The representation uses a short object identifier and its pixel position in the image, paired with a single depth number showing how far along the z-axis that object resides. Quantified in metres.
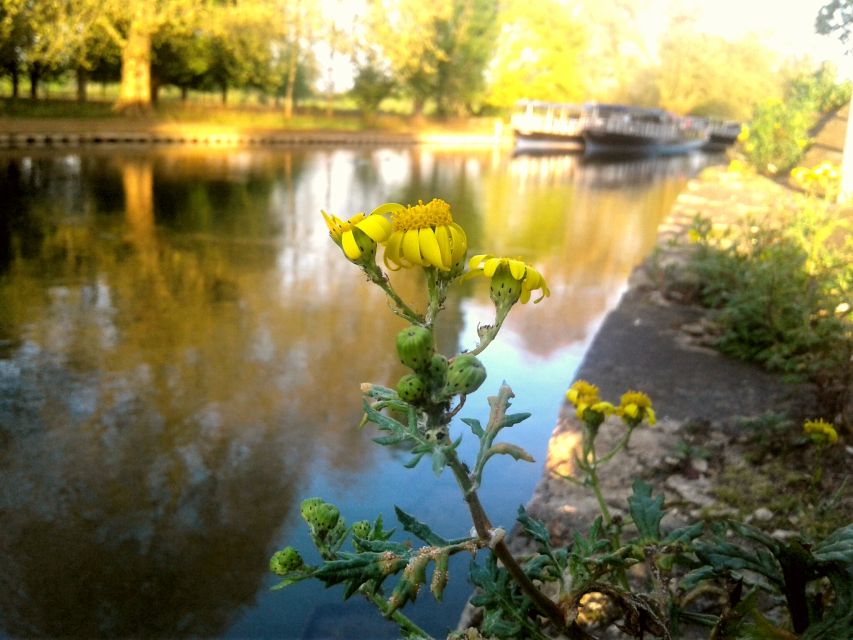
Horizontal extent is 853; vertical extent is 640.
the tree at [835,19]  2.79
